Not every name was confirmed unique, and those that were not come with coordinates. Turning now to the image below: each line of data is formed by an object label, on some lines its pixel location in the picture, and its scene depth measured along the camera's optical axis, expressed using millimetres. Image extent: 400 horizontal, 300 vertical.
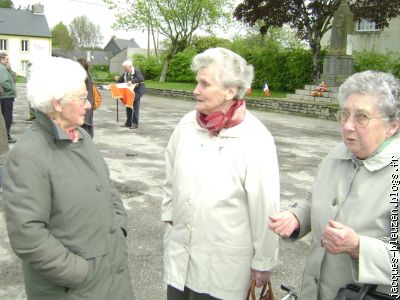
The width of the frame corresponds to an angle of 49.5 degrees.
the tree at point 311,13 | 20266
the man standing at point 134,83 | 11742
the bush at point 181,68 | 33344
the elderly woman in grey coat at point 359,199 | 1853
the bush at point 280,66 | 21516
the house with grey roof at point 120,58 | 61312
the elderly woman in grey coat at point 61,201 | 1991
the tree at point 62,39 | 73562
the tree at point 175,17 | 32906
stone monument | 17266
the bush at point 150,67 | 36906
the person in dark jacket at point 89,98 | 7635
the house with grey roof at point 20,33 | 58750
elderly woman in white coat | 2371
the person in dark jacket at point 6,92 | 9023
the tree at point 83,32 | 82688
